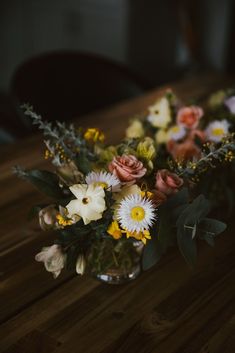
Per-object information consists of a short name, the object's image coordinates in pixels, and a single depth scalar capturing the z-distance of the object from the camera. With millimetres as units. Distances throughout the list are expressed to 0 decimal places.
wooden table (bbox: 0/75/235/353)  900
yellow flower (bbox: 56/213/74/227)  927
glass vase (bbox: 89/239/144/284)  1020
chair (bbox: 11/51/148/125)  2160
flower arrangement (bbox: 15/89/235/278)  902
